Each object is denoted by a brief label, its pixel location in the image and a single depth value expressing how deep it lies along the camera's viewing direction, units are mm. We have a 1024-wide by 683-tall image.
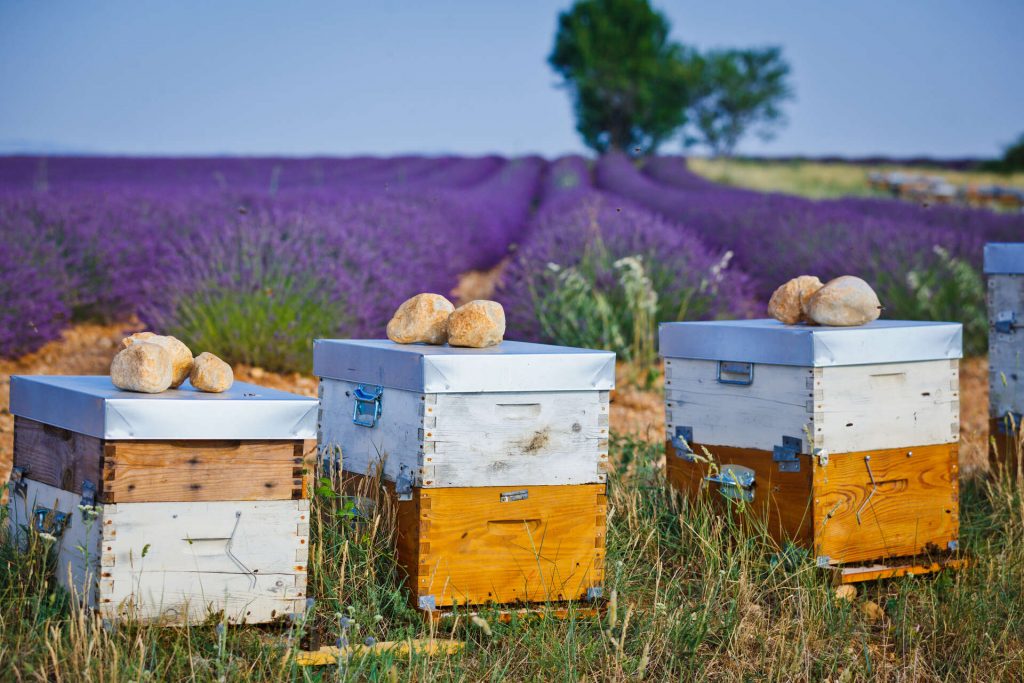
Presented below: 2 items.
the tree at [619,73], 53625
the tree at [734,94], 64312
